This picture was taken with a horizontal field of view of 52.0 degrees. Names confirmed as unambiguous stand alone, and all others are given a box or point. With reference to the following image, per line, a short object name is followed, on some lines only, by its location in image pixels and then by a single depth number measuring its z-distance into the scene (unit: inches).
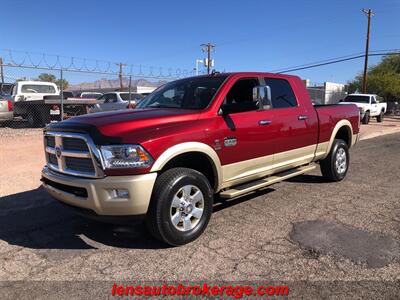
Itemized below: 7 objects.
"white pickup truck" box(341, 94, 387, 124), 961.9
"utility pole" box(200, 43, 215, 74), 2008.0
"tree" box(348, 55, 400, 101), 1686.8
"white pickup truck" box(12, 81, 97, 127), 553.6
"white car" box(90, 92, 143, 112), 761.0
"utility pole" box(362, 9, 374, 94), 1392.7
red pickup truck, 160.1
